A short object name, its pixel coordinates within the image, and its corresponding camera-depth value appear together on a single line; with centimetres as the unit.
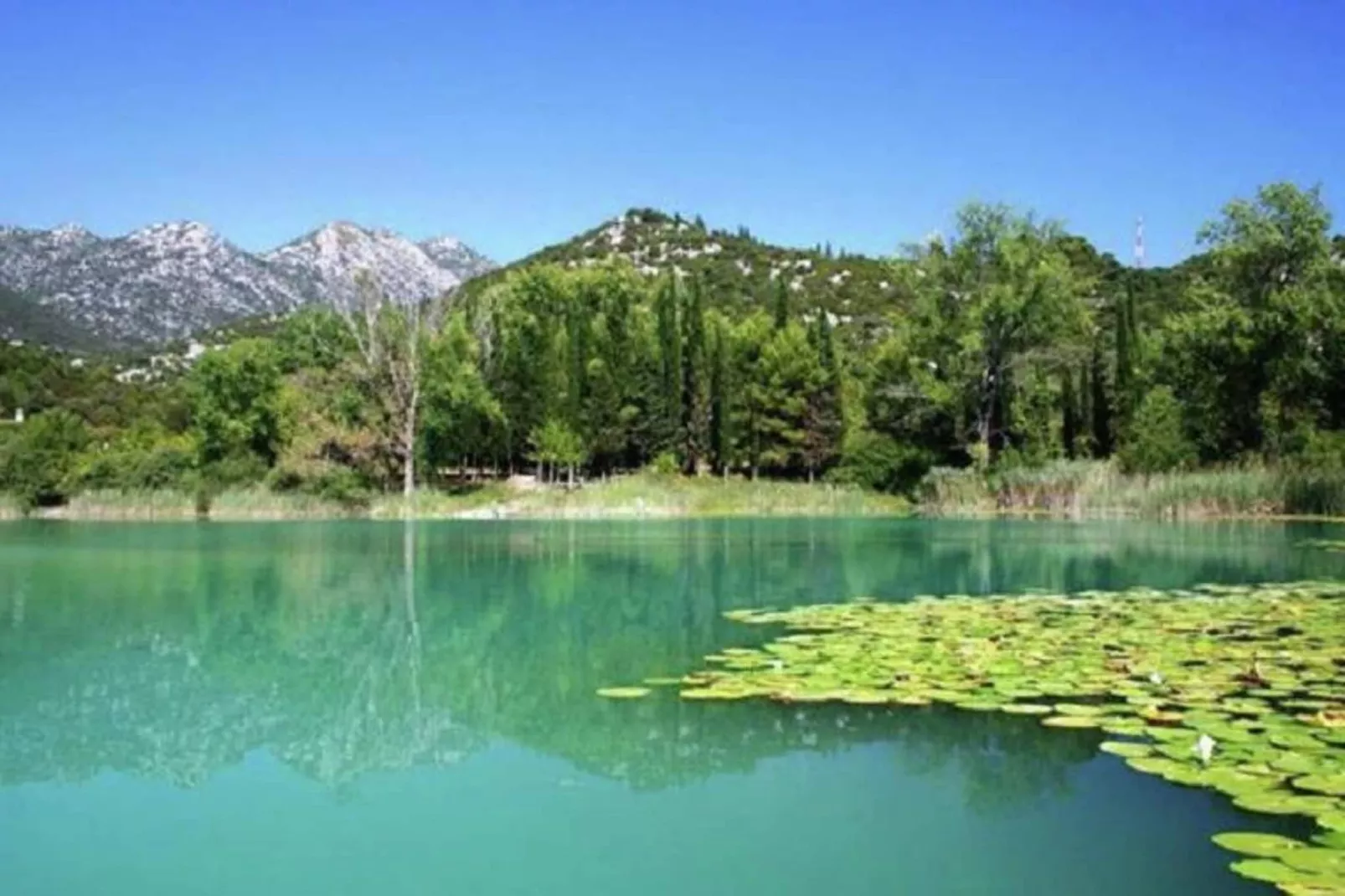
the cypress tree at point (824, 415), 4666
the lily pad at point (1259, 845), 429
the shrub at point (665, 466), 4391
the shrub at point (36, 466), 3838
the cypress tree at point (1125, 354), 4266
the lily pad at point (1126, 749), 586
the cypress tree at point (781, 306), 4894
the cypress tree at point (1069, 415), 4641
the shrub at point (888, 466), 4097
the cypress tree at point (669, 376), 4678
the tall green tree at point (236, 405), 4162
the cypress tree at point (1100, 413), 4612
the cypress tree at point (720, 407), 4716
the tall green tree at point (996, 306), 3888
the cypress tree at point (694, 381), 4784
